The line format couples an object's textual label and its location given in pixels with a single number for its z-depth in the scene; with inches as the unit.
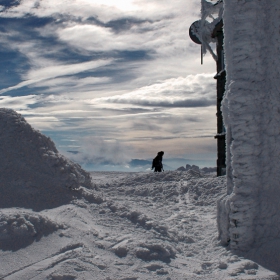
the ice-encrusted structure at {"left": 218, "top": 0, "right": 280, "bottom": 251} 177.5
